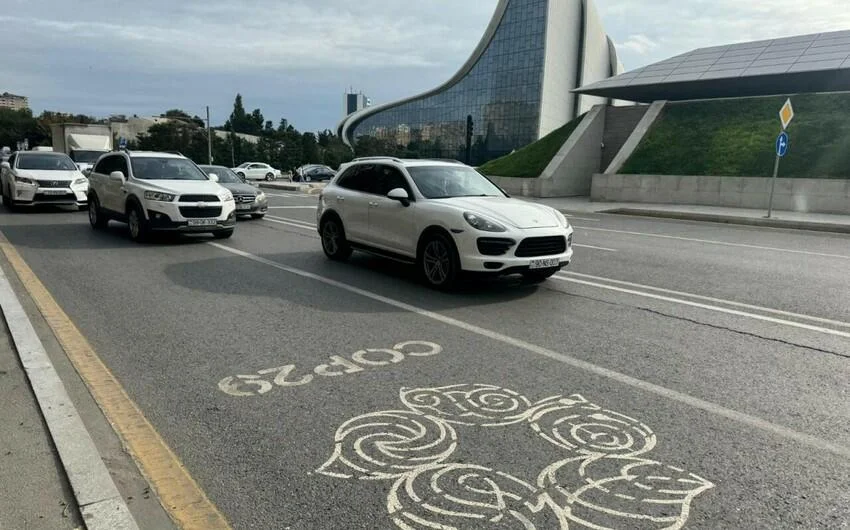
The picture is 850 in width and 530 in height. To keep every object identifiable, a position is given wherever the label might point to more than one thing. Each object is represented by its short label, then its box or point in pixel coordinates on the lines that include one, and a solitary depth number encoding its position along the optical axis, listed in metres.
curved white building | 79.81
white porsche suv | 7.26
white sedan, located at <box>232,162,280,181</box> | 49.09
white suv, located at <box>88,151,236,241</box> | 11.16
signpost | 17.55
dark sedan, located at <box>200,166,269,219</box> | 16.23
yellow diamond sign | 17.58
